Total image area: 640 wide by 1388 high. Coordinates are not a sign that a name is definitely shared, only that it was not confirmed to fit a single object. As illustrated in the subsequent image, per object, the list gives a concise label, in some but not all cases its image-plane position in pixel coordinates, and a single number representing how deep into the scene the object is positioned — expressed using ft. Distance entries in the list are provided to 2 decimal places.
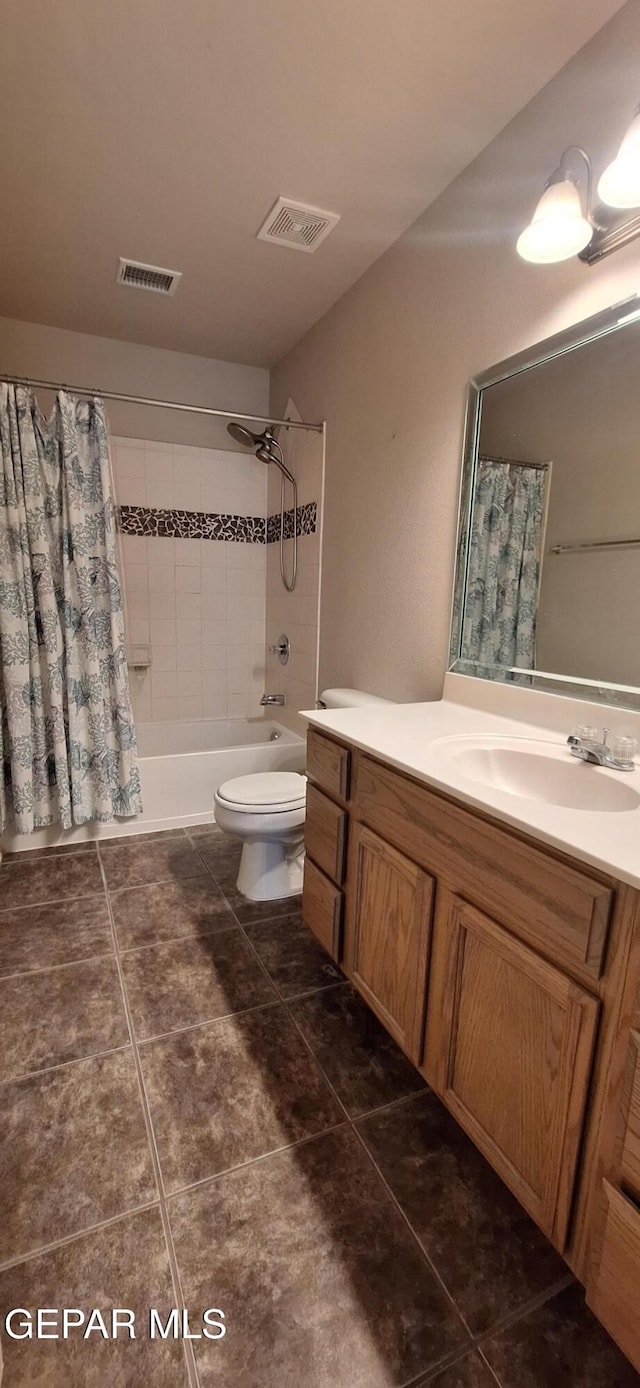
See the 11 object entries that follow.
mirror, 4.01
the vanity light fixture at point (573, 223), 3.75
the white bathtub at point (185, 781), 8.14
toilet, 6.17
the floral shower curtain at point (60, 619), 7.13
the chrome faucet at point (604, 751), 3.58
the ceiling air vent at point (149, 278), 7.18
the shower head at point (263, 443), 9.20
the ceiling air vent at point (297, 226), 5.96
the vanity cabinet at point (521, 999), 2.35
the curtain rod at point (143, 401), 7.01
